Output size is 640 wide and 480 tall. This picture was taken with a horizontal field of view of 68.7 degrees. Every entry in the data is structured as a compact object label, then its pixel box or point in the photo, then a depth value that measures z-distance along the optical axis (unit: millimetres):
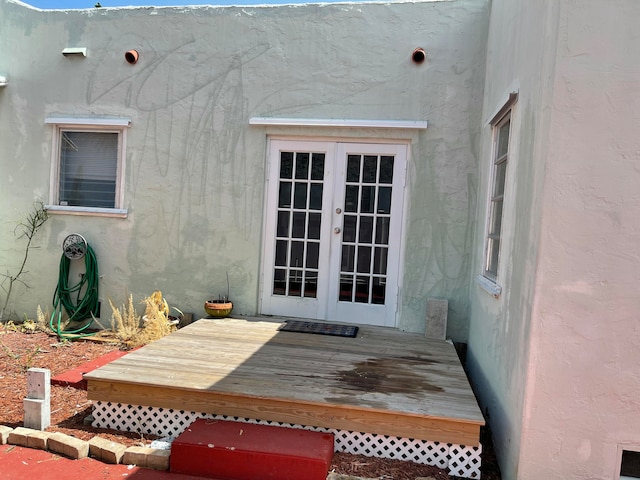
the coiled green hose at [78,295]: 5562
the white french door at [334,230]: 5152
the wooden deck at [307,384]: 2998
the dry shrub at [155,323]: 5004
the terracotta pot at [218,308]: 5172
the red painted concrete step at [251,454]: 2650
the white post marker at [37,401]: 3146
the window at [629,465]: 2576
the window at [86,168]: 5625
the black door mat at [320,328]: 4734
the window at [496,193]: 3811
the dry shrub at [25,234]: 5711
